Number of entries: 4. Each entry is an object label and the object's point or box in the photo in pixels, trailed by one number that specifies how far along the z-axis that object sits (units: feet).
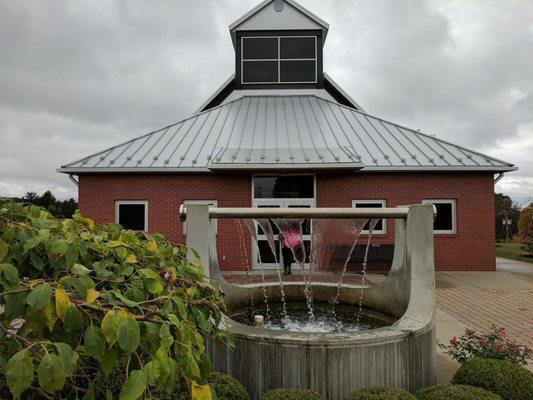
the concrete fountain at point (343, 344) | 10.86
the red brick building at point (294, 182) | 41.81
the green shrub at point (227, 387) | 9.98
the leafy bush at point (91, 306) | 4.21
